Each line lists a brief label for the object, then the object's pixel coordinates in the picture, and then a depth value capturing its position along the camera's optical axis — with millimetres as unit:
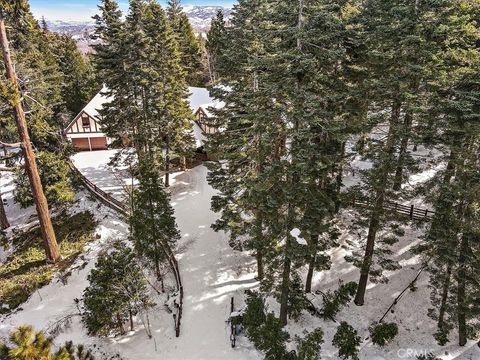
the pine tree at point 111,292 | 14361
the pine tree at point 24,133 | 14180
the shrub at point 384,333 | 15742
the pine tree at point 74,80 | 42125
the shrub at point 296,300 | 16594
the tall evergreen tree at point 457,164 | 12672
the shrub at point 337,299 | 17219
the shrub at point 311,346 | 14344
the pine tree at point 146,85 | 24141
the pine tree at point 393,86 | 13555
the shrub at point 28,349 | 6984
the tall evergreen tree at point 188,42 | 50075
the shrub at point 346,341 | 15039
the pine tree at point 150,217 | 17203
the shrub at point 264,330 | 14688
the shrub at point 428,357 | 14254
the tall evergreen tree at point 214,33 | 50756
